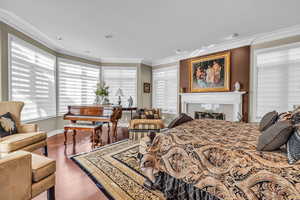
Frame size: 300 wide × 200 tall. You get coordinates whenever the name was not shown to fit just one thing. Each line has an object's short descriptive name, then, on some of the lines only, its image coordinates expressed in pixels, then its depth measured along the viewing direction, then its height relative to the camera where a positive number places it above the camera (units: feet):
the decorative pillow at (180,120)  7.72 -1.25
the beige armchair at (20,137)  6.54 -2.04
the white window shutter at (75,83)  14.83 +1.72
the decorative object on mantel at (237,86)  12.40 +1.11
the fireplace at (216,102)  12.64 -0.38
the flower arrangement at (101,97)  13.58 +0.09
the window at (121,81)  18.43 +2.24
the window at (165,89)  17.71 +1.26
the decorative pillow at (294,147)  3.22 -1.15
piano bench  9.99 -2.17
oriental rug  5.46 -3.62
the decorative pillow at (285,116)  5.61 -0.71
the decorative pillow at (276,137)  3.72 -1.02
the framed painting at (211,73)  13.39 +2.57
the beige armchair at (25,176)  3.41 -2.16
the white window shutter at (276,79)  10.17 +1.50
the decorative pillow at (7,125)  7.33 -1.48
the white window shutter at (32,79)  9.85 +1.49
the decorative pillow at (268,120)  6.15 -0.95
